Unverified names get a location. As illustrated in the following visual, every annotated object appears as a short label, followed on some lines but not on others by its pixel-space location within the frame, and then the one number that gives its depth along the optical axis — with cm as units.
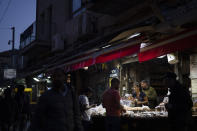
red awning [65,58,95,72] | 970
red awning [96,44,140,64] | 745
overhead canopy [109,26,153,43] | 717
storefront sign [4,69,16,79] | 1911
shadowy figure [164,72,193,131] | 525
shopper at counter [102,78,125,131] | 674
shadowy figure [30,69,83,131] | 380
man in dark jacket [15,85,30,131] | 1037
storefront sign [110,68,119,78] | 1180
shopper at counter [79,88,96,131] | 775
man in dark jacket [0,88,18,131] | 941
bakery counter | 713
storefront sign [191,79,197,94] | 869
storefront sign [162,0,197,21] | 625
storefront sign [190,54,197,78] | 872
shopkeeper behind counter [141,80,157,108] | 1015
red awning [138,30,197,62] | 604
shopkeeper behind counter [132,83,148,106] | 973
